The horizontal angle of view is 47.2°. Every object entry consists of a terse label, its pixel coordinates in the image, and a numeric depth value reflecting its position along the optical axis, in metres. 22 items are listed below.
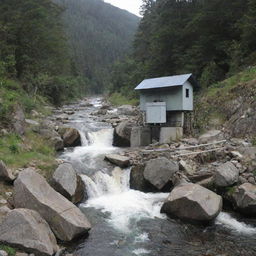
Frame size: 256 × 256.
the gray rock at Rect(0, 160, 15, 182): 11.66
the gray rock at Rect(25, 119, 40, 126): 20.49
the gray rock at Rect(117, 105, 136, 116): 35.10
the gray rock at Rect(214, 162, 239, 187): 12.85
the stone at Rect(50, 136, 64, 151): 19.12
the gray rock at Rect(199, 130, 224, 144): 18.17
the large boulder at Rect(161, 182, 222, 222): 10.93
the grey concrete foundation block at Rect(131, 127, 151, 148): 21.45
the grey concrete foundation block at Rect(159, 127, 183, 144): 20.30
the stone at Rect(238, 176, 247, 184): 13.04
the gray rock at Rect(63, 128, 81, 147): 20.98
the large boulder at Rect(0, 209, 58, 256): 7.80
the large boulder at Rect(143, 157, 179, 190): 14.02
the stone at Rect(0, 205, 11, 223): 9.16
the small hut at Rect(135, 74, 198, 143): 20.56
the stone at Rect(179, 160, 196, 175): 14.31
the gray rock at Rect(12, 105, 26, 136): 17.39
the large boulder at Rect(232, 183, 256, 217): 11.55
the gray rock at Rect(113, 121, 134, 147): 22.03
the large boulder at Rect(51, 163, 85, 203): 12.14
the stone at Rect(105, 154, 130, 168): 15.86
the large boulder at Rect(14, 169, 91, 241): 9.19
